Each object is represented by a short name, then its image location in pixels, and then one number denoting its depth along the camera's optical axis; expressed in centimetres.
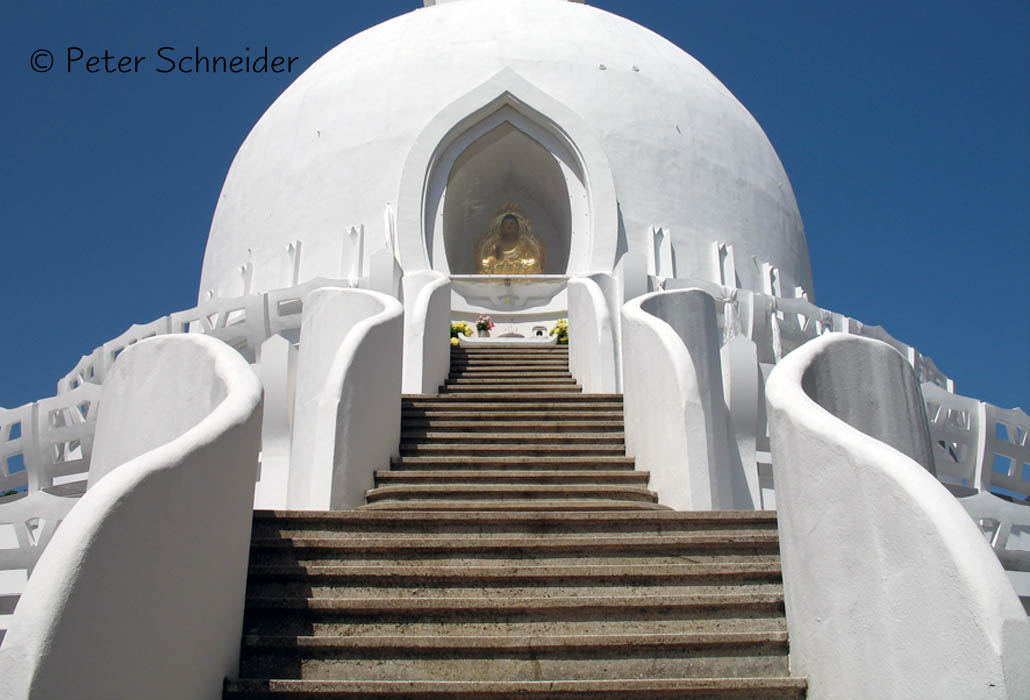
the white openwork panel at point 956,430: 979
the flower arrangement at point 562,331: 1362
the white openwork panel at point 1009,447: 987
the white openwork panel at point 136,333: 1260
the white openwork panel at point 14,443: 912
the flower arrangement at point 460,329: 1432
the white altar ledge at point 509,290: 1523
